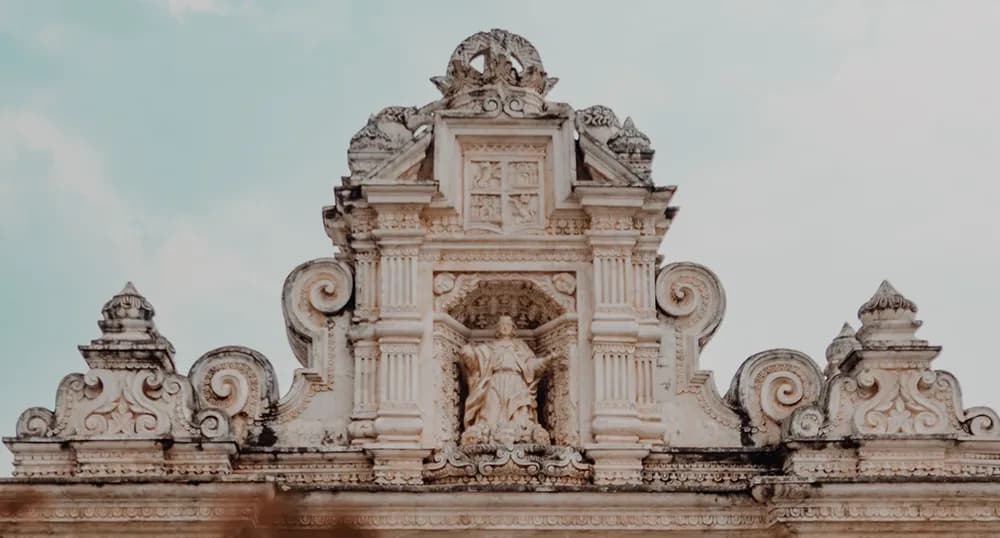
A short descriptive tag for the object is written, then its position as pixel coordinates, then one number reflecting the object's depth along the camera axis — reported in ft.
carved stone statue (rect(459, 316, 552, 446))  52.49
